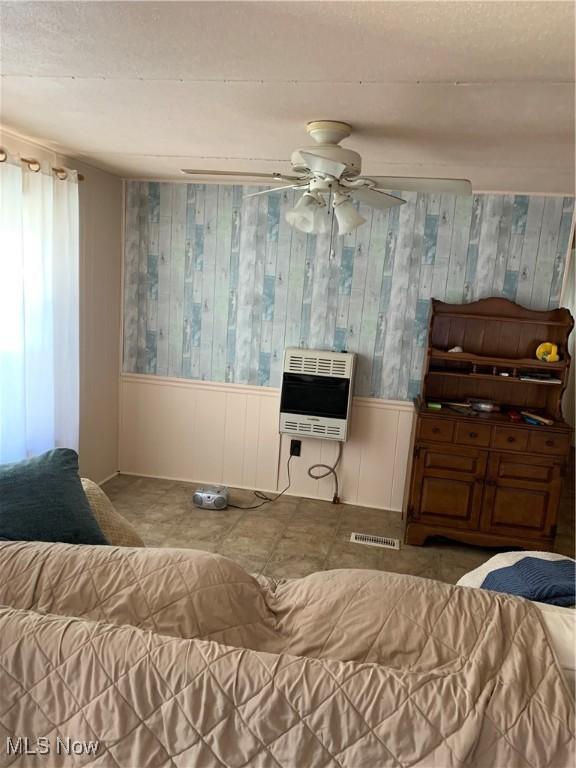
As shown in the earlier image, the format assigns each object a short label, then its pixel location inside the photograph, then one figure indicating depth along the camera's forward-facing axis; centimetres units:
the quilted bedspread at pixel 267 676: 105
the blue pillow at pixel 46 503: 177
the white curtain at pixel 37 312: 305
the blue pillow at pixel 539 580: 146
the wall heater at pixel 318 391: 395
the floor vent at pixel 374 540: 362
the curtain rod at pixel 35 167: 283
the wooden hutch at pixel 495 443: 344
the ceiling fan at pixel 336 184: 224
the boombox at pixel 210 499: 399
